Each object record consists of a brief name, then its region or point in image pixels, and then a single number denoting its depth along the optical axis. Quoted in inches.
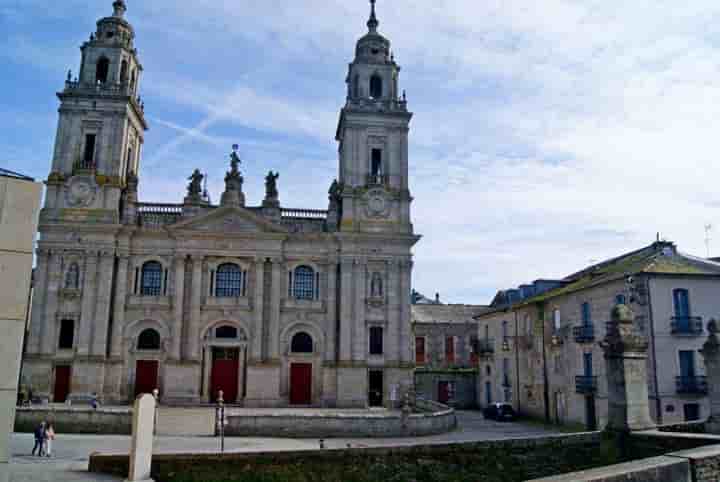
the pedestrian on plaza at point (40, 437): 802.8
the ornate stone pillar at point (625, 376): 592.7
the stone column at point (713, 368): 677.9
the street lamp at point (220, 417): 879.4
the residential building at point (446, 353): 2036.2
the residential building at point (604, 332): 1108.5
